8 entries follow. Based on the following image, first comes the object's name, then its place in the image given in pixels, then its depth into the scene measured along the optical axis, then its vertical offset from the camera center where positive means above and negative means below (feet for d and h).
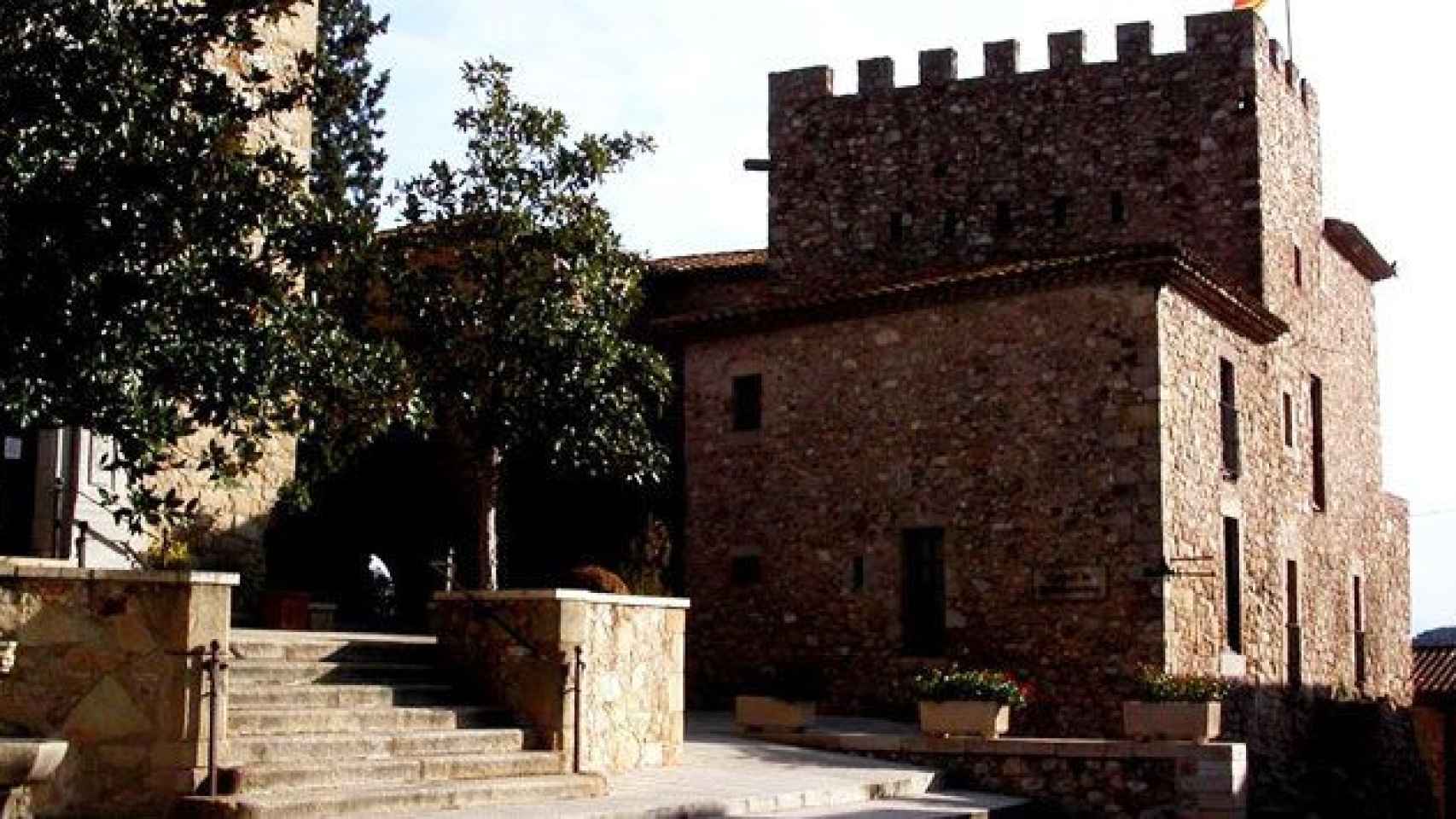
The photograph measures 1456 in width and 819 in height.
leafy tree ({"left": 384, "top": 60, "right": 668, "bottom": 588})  57.11 +10.19
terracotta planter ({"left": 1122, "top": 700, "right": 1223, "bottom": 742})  53.36 -2.62
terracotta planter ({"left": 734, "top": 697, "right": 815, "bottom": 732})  59.36 -2.75
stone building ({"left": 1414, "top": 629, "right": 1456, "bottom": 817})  84.89 -4.98
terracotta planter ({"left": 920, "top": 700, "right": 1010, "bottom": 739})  54.85 -2.65
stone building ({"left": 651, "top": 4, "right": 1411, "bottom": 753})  65.21 +9.41
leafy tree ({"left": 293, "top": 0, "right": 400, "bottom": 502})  37.65 +7.31
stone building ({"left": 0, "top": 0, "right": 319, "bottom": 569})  48.47 +3.56
